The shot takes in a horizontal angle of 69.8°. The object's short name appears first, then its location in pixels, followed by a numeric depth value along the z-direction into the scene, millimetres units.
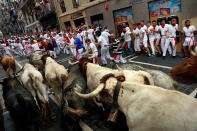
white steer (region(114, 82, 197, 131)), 1606
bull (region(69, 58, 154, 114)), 2377
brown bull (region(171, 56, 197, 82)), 2347
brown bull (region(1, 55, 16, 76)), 8000
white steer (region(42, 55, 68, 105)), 4688
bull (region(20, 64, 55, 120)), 4600
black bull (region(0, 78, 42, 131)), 3510
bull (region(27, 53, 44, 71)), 6812
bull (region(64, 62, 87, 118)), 3734
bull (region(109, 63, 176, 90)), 2984
